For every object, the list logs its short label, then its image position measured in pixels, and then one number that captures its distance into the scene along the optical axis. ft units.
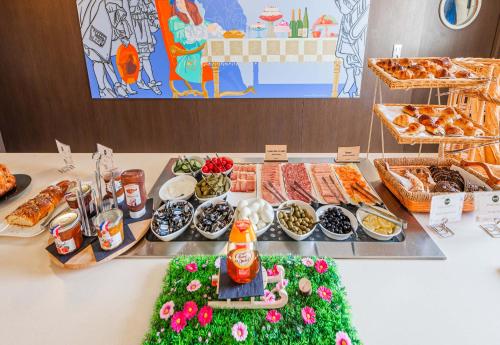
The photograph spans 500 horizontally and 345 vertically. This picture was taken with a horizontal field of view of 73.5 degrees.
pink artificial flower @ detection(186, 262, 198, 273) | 3.62
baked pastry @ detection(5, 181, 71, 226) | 4.36
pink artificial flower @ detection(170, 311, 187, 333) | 2.99
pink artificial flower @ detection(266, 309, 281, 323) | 3.06
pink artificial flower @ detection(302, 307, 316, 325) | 3.05
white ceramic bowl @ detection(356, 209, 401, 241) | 4.04
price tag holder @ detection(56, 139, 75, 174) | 5.85
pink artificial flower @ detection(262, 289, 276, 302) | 3.21
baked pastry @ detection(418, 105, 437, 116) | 5.21
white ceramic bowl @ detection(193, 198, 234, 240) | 4.06
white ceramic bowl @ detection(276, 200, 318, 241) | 4.03
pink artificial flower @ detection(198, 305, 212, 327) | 3.04
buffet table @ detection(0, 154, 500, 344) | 3.04
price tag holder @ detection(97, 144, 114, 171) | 5.46
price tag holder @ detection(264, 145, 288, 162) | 6.08
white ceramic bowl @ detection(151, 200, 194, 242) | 4.09
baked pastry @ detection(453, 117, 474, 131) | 4.67
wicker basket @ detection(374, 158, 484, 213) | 4.53
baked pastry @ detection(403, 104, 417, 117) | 5.18
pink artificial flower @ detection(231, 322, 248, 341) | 2.93
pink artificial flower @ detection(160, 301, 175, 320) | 3.11
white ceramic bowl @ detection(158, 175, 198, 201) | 4.92
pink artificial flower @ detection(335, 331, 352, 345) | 2.86
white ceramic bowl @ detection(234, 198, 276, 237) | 4.05
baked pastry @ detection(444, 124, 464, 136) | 4.53
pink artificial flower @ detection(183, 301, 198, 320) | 3.10
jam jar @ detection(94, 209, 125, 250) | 3.81
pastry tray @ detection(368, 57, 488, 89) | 4.40
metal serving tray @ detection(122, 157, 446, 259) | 3.89
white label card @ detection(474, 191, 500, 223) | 4.15
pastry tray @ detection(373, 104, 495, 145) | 4.33
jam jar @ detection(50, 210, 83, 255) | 3.74
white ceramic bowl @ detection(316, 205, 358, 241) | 4.05
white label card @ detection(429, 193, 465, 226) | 4.12
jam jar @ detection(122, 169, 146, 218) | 4.30
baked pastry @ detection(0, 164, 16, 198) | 4.98
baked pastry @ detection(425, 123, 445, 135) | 4.56
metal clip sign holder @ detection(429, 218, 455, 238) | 4.24
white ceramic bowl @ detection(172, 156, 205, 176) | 5.59
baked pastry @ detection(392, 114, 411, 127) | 4.79
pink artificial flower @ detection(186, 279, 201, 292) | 3.38
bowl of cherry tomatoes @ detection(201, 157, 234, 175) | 5.43
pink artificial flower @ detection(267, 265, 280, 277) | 3.46
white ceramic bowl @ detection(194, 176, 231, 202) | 4.71
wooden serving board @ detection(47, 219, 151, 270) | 3.72
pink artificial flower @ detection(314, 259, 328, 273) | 3.60
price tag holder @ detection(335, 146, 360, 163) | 5.99
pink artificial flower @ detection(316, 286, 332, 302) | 3.27
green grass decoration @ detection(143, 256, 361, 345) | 2.91
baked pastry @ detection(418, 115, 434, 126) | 4.77
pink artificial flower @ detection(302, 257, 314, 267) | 3.67
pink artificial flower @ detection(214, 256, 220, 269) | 3.64
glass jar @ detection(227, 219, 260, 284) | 3.05
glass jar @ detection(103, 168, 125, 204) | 4.65
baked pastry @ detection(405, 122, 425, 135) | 4.54
